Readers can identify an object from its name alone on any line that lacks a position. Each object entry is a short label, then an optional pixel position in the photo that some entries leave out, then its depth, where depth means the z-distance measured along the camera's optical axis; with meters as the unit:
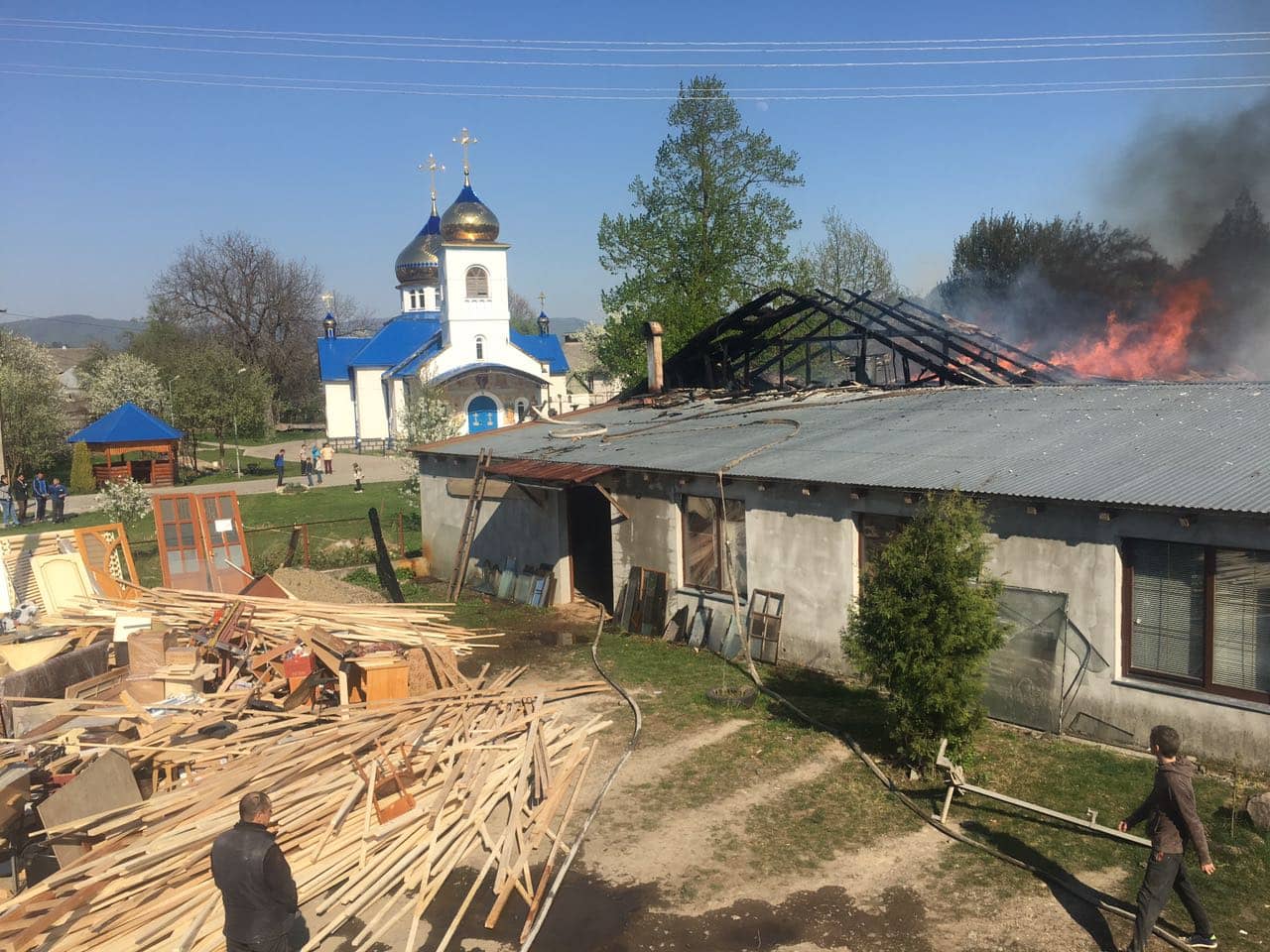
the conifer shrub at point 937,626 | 10.27
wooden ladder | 21.61
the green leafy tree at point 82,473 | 46.03
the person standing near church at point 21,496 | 37.81
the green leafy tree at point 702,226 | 47.56
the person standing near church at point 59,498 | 36.25
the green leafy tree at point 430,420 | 36.47
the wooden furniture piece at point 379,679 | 13.09
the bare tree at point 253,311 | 83.44
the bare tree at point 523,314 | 158.05
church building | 58.81
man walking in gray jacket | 7.10
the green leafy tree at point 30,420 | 44.91
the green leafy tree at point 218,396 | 51.50
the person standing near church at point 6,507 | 35.66
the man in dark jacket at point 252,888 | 6.52
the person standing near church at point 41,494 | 37.12
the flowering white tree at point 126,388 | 55.81
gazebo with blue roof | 46.12
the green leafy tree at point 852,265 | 59.62
